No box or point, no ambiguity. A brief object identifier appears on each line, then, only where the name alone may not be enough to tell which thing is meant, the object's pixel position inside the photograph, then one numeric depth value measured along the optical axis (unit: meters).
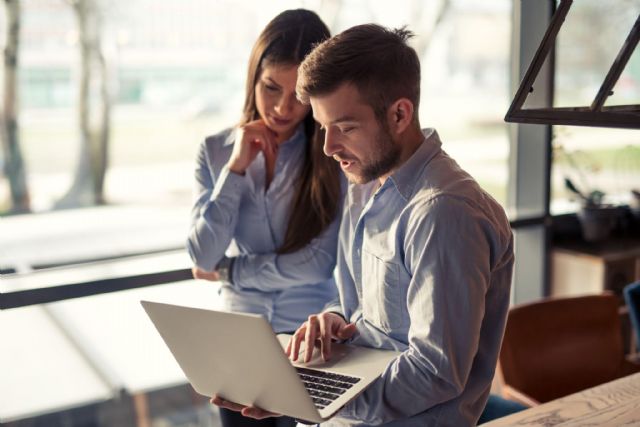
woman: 1.92
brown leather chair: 2.44
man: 1.28
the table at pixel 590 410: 1.71
